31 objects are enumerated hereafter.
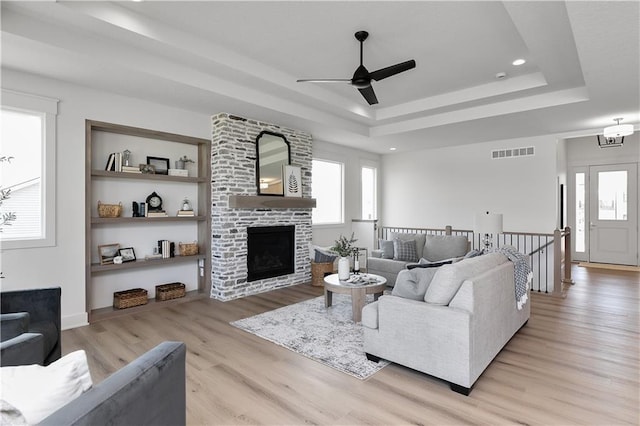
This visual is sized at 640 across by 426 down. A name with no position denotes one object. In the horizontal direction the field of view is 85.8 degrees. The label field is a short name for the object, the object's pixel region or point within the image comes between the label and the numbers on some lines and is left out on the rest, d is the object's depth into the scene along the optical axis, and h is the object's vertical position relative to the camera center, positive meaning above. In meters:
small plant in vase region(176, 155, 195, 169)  5.18 +0.78
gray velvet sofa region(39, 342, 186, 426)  1.13 -0.68
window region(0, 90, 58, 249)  3.71 +0.49
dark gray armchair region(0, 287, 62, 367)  1.97 -0.76
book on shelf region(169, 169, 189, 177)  5.02 +0.60
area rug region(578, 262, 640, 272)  7.54 -1.23
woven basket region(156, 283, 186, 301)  4.91 -1.13
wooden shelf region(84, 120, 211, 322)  4.24 -0.08
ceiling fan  3.31 +1.38
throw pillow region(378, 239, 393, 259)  6.18 -0.66
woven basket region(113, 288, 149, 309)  4.49 -1.13
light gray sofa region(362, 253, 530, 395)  2.59 -0.92
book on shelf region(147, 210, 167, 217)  4.75 -0.01
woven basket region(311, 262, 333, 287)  6.17 -1.06
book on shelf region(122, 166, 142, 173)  4.48 +0.57
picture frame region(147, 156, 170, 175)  4.93 +0.71
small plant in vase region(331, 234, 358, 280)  4.46 -0.57
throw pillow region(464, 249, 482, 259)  3.79 -0.46
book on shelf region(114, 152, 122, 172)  4.46 +0.65
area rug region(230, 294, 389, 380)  3.11 -1.33
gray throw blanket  3.59 -0.64
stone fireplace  5.25 +0.05
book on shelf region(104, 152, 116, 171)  4.42 +0.65
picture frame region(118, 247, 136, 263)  4.62 -0.55
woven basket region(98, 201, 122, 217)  4.38 +0.04
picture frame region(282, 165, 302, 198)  6.09 +0.58
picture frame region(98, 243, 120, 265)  4.43 -0.52
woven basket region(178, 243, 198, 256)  5.20 -0.55
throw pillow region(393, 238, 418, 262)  5.95 -0.67
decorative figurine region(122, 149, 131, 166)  4.57 +0.74
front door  7.82 -0.04
